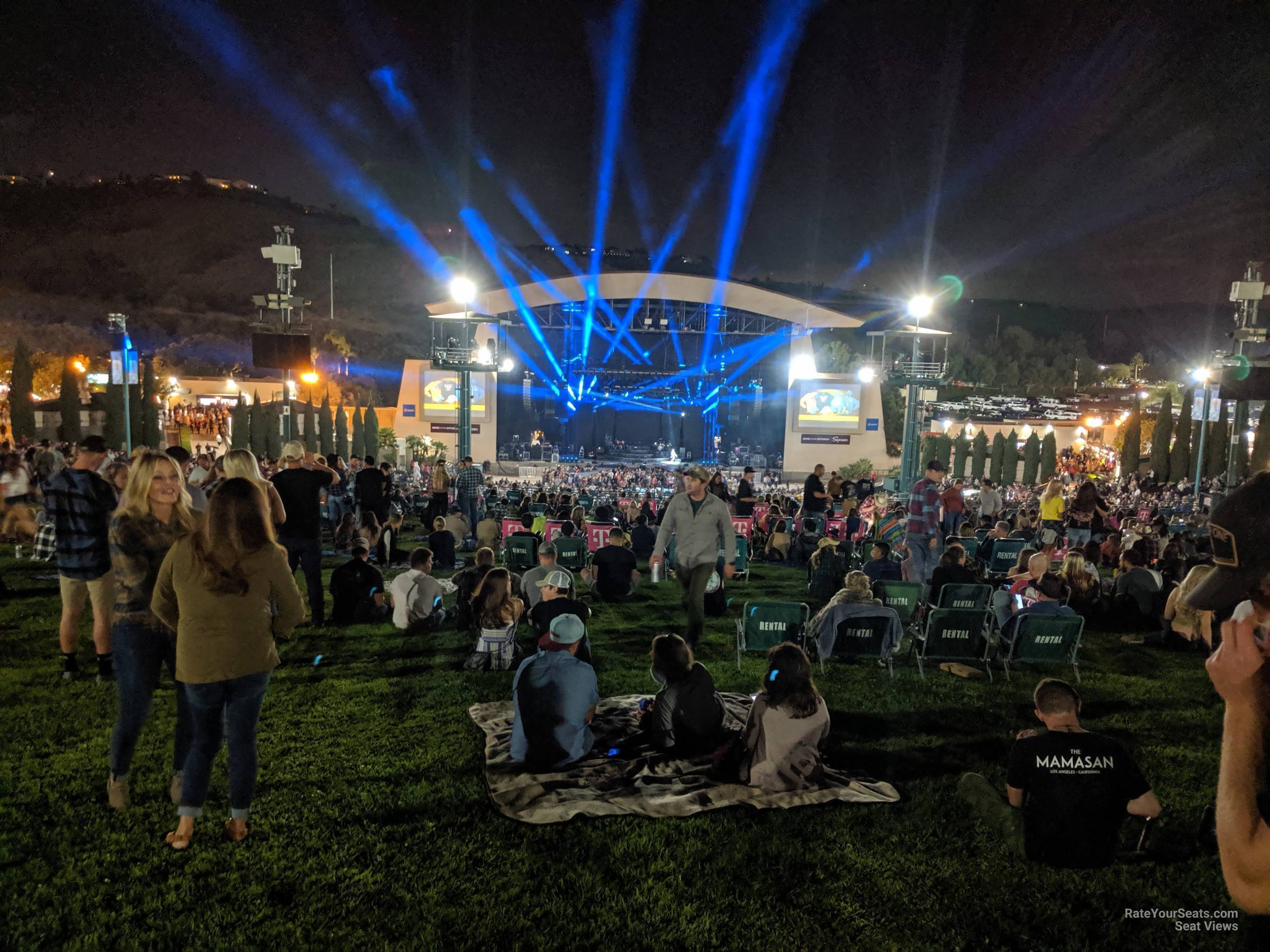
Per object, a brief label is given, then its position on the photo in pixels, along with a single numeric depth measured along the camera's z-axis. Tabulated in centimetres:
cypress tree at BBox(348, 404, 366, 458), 2766
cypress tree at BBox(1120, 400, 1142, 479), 2606
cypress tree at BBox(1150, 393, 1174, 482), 2488
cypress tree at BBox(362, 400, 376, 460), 2789
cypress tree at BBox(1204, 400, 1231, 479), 2395
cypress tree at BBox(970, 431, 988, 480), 2948
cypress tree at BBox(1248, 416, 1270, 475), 2053
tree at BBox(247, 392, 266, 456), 2678
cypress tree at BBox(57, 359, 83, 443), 2311
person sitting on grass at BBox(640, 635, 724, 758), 415
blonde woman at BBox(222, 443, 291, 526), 443
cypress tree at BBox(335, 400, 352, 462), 2772
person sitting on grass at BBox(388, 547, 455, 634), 679
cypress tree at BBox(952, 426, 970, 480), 2959
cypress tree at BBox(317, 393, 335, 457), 2769
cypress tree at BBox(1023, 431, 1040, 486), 2905
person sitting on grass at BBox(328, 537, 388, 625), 697
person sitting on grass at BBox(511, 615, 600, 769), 403
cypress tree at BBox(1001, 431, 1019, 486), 2956
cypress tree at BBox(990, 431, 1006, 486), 2956
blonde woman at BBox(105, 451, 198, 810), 324
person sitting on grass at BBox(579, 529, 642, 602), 797
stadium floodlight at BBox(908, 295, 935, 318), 1828
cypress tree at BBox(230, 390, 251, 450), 2644
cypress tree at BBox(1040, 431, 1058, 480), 2873
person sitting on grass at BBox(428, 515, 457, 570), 941
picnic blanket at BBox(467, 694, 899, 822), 369
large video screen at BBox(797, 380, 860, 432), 2767
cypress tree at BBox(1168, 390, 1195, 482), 2458
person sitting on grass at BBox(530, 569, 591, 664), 513
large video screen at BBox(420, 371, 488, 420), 2733
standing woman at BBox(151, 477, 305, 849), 283
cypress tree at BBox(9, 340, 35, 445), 2309
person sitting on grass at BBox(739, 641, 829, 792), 377
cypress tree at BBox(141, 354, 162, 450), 2400
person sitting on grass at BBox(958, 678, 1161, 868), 283
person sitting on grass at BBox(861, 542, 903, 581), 763
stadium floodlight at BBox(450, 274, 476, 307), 1750
